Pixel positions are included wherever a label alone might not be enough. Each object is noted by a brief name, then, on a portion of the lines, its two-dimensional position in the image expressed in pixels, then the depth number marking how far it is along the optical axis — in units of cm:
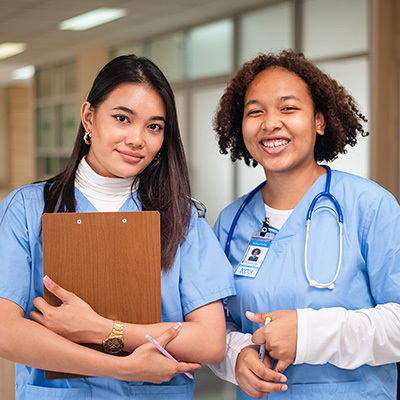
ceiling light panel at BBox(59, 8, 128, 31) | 541
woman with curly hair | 134
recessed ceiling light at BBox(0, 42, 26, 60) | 507
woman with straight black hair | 119
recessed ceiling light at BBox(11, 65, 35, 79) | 504
